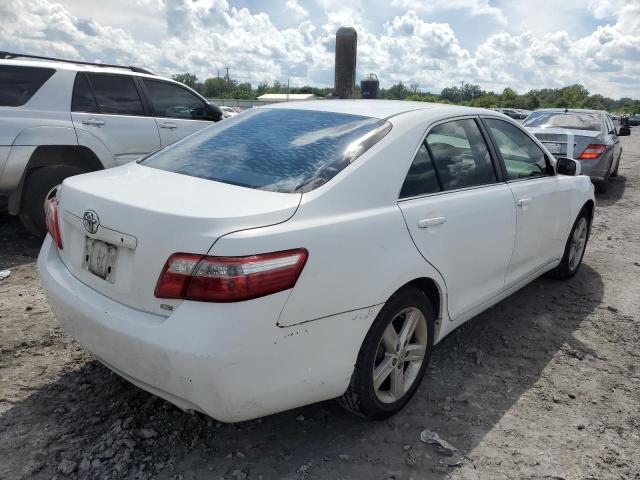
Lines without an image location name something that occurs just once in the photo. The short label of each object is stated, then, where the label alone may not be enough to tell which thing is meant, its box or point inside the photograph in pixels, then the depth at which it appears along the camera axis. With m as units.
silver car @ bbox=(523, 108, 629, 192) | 8.68
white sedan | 1.96
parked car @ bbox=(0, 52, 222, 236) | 4.97
